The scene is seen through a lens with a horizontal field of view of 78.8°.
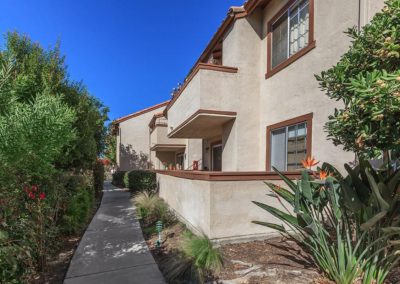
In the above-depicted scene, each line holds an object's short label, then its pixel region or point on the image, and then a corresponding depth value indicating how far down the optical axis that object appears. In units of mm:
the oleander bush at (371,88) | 2471
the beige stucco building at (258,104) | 5809
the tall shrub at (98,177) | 16016
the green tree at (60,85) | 7355
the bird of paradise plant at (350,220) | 3367
